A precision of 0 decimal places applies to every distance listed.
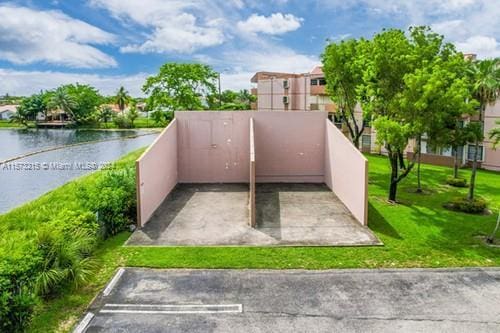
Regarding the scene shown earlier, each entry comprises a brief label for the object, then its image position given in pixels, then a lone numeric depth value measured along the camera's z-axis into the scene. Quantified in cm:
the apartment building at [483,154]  2878
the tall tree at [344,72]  2272
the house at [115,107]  9285
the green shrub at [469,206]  1711
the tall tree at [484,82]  1631
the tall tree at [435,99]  1467
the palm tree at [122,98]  9306
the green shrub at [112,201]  1352
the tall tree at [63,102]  8338
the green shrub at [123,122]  7955
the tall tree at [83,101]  8600
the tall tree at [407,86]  1486
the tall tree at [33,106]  8756
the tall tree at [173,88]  4050
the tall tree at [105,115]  8669
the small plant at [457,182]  2264
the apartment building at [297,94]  4088
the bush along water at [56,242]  782
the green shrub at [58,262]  919
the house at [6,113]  10112
